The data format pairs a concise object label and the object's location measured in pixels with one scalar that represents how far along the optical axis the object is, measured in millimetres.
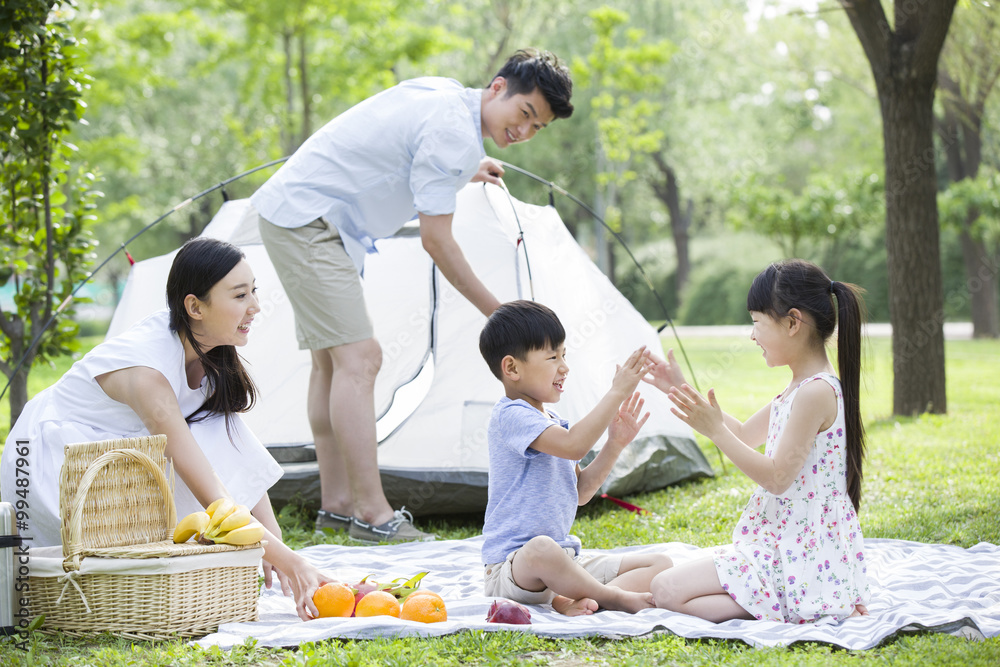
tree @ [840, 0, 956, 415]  4934
